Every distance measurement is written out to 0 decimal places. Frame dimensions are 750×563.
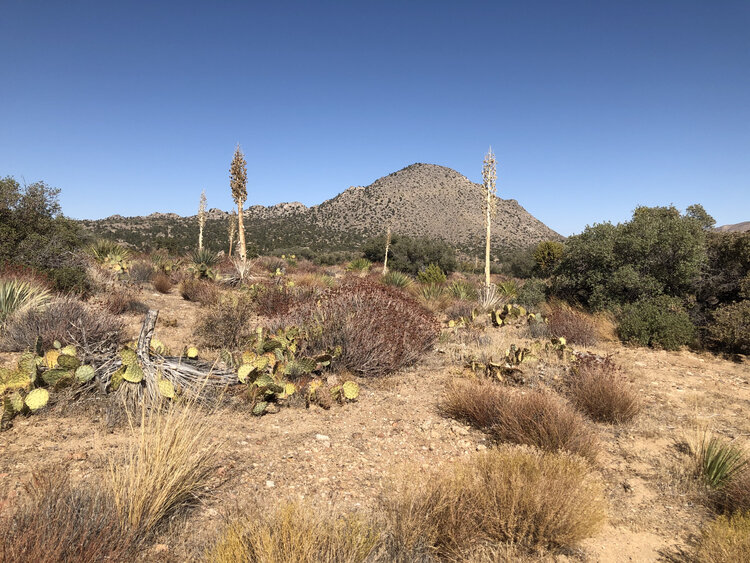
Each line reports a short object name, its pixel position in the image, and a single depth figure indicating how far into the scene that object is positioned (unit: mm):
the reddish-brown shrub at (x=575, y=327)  8383
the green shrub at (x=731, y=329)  7522
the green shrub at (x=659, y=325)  8070
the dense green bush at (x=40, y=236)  9016
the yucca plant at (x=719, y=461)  3395
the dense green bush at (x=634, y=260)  9617
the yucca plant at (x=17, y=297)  6441
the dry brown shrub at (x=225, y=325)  6918
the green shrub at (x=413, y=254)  25562
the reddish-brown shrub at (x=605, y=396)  4750
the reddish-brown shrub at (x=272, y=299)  8984
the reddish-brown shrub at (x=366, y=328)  5957
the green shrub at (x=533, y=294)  12055
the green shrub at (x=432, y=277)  15562
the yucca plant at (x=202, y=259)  13769
